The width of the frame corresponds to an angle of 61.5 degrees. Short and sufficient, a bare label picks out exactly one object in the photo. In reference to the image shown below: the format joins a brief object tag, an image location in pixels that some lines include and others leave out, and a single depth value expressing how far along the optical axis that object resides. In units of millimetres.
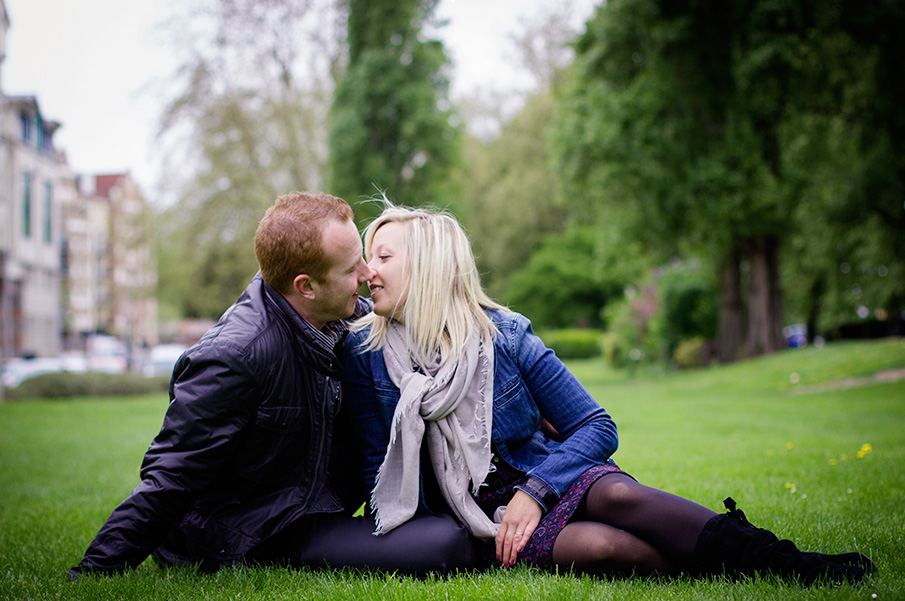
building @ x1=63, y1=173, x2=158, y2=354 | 62906
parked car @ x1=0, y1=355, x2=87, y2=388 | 23062
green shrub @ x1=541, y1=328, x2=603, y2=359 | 37438
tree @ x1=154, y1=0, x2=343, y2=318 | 25172
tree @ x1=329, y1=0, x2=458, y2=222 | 23359
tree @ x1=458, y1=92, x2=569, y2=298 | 37603
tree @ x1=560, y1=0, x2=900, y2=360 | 17250
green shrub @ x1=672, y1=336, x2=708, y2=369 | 23453
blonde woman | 2902
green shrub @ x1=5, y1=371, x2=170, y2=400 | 17250
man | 2920
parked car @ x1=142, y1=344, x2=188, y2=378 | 26031
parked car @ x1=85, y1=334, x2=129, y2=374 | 34125
